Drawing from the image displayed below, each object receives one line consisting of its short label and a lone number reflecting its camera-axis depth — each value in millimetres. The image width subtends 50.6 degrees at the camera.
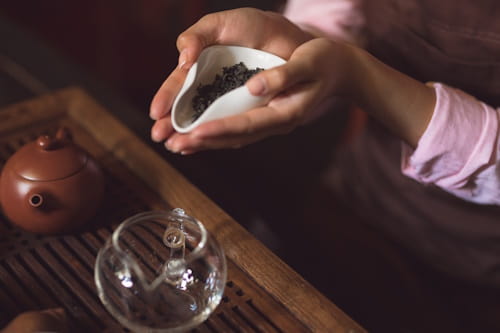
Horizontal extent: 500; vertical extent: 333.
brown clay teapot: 971
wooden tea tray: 871
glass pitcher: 775
